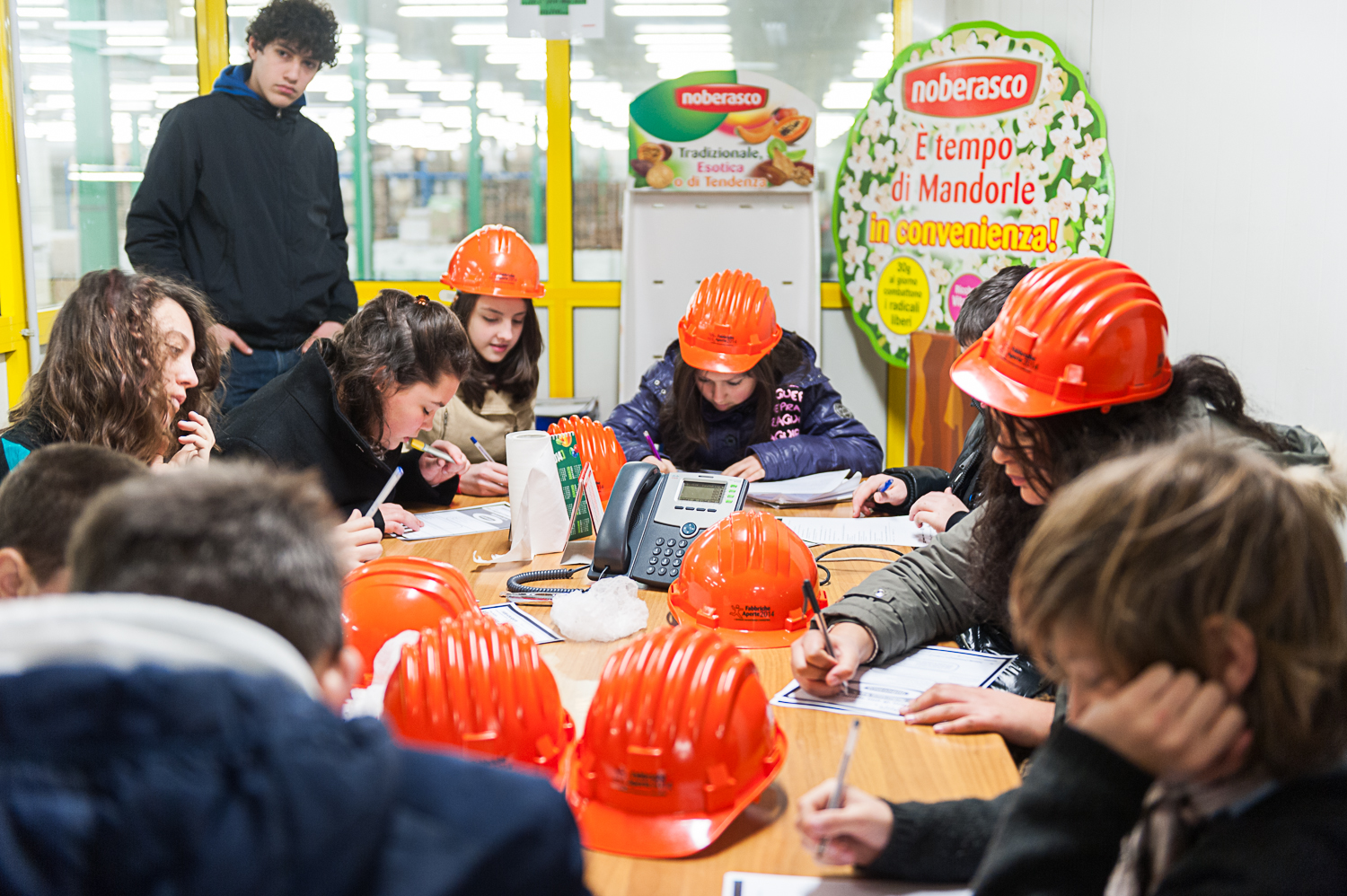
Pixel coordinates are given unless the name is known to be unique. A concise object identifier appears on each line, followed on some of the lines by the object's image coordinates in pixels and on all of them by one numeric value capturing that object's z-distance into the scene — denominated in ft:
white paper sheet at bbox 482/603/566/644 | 5.62
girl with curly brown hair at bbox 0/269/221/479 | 6.20
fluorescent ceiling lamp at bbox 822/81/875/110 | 16.16
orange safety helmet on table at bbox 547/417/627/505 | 7.82
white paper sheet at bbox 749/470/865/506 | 8.69
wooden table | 3.48
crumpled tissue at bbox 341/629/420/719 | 4.04
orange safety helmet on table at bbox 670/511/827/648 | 5.58
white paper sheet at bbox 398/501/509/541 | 7.77
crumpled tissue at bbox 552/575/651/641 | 5.55
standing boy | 11.51
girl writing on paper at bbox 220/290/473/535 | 7.81
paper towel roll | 6.95
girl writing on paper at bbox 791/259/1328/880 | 4.59
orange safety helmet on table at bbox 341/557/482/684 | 4.73
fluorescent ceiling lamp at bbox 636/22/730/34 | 16.15
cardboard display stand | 15.17
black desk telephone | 6.55
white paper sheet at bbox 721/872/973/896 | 3.38
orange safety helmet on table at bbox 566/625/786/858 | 3.62
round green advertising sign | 12.12
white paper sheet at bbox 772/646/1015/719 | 4.76
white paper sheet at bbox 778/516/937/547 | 7.58
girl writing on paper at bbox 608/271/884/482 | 9.63
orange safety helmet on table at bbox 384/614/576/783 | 3.75
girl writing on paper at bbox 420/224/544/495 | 10.82
